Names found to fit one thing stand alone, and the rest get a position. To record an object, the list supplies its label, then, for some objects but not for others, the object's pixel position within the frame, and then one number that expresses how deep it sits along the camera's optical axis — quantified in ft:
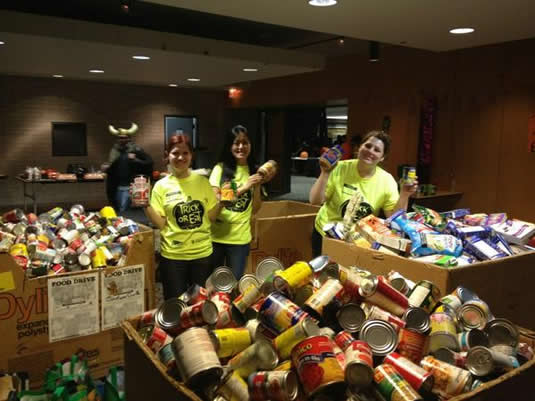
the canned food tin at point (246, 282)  4.54
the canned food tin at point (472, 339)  3.90
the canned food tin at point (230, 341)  3.57
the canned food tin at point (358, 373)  3.15
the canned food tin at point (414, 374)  3.28
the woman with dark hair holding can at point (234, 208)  8.69
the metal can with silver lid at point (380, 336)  3.66
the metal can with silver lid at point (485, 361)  3.60
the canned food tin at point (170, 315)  3.93
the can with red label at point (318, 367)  3.10
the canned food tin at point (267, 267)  4.82
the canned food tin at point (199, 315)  3.79
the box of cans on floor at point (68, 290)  6.92
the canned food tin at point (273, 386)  3.07
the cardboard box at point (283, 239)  10.85
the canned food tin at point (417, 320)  3.84
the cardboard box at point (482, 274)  5.70
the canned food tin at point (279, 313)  3.60
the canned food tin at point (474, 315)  4.31
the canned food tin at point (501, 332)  4.02
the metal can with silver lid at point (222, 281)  4.75
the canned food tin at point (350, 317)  3.96
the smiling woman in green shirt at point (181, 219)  7.62
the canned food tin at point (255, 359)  3.47
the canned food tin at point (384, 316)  3.95
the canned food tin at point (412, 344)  3.71
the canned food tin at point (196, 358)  3.15
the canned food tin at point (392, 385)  3.10
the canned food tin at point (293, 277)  4.09
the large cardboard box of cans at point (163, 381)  3.34
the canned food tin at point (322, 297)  3.94
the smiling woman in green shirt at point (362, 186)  7.67
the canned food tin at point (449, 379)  3.34
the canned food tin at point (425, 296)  4.49
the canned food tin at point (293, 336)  3.48
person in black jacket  17.71
